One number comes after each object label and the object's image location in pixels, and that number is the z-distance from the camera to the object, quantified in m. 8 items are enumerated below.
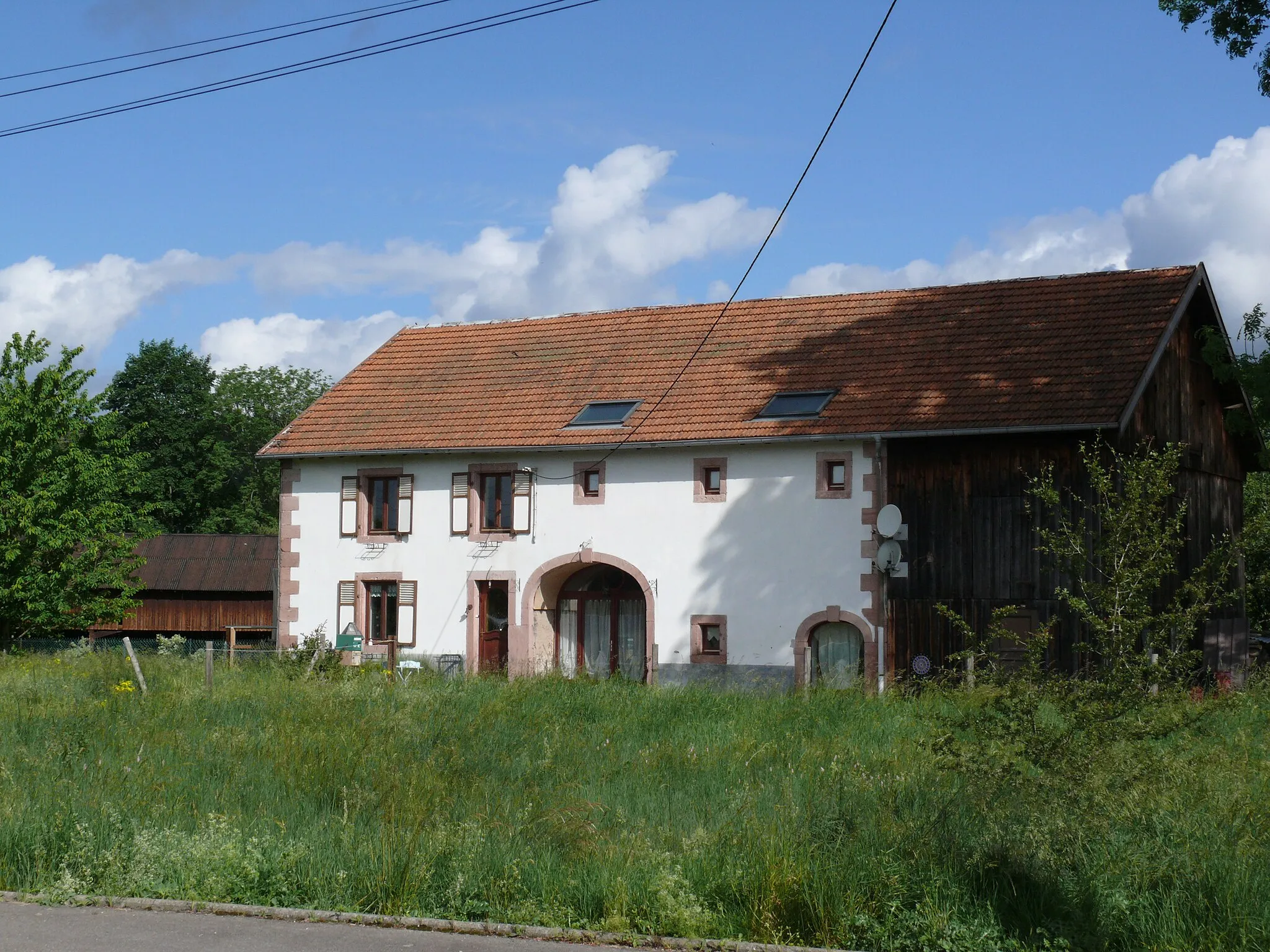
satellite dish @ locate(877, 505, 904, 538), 24.23
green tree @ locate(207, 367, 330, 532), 65.81
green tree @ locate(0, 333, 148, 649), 29.59
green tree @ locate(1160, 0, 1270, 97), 20.52
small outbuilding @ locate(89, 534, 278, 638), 46.50
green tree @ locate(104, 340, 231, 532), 61.78
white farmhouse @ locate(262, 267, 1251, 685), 24.59
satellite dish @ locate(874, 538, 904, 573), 24.22
